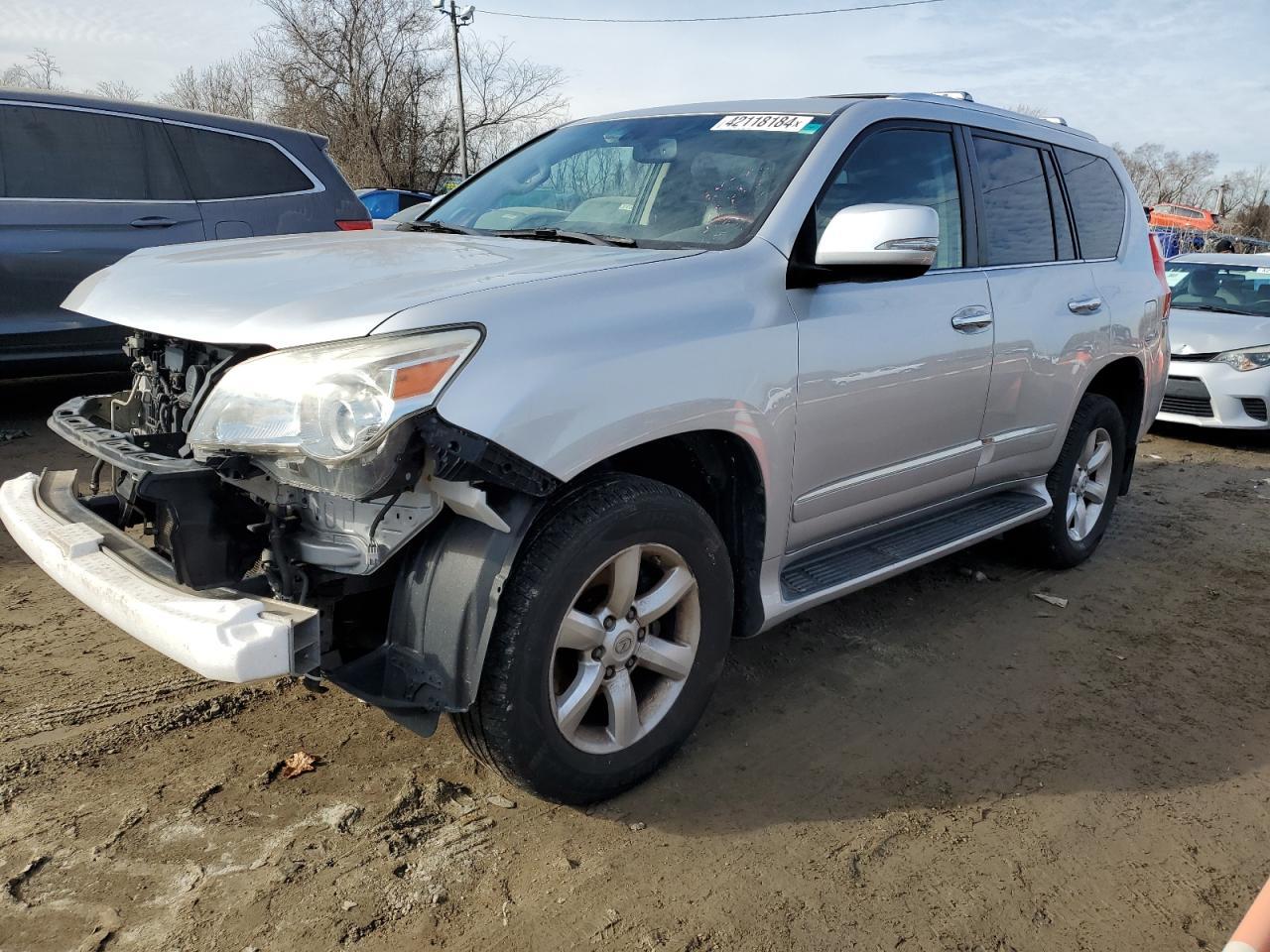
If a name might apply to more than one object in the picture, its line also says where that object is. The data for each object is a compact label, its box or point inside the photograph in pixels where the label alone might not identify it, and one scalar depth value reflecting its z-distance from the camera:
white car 7.82
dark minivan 5.16
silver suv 2.11
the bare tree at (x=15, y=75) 26.04
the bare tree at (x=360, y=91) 27.62
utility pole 24.39
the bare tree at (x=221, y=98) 33.19
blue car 14.89
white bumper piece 1.99
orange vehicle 31.23
